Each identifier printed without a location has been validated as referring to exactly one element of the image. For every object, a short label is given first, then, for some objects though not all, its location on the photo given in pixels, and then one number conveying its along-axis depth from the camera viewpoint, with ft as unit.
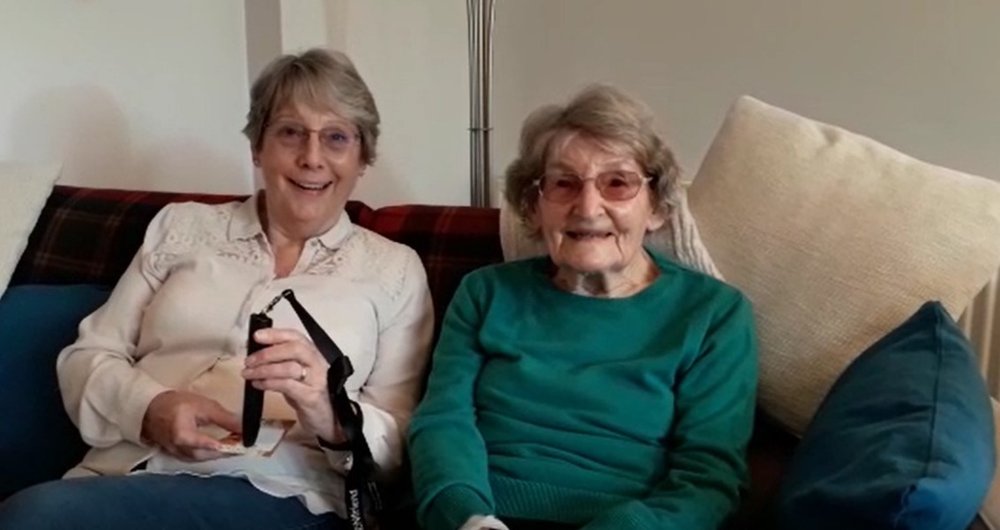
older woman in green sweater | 5.08
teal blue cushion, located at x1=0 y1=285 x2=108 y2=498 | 6.17
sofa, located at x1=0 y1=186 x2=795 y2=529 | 6.48
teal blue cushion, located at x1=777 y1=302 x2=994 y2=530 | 3.67
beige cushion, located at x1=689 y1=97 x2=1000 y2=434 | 5.35
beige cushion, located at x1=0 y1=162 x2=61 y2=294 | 6.91
